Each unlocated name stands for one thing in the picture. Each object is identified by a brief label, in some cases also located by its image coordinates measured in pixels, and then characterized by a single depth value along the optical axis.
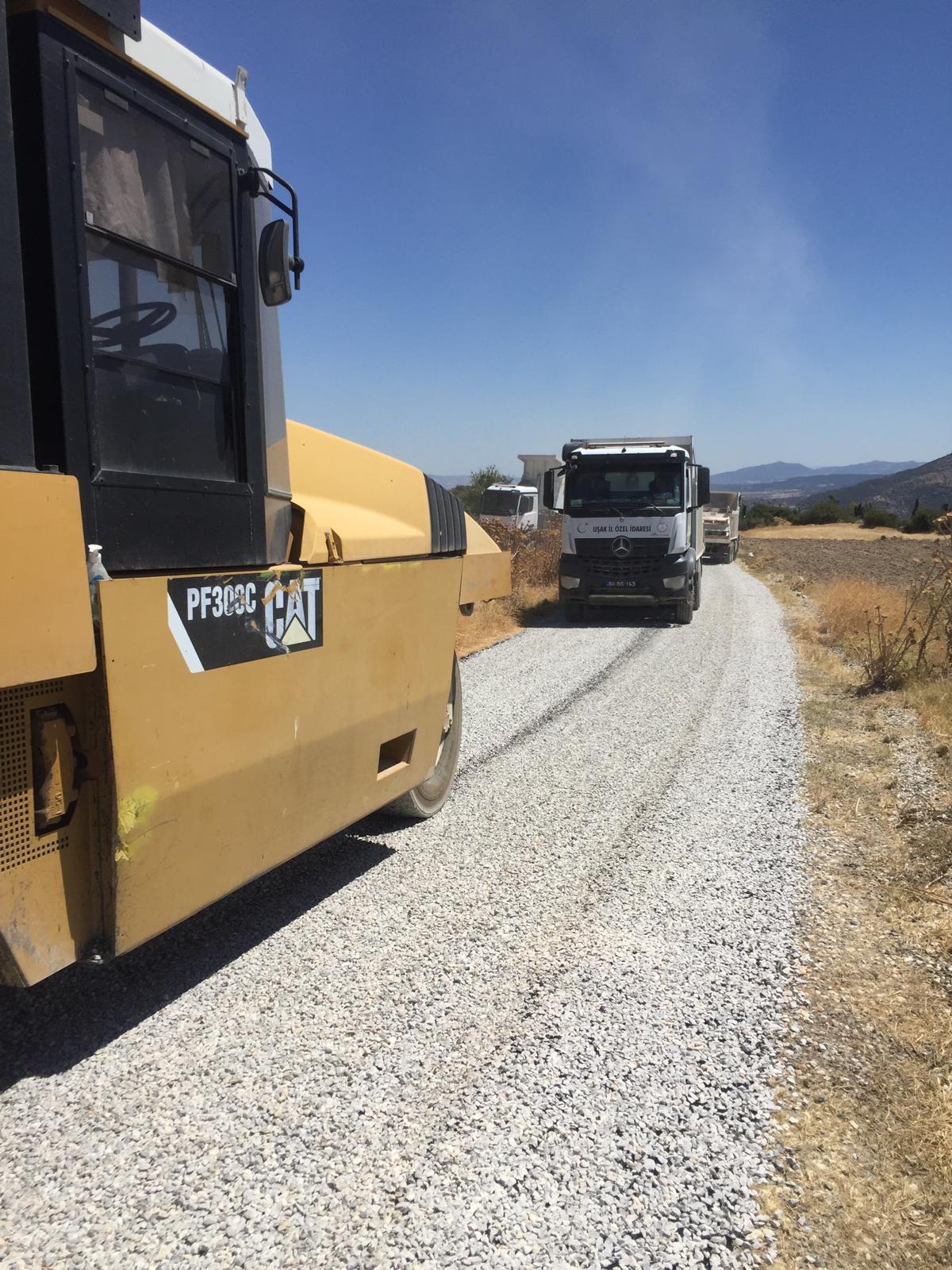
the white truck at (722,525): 29.31
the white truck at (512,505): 29.89
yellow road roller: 2.18
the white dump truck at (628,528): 13.80
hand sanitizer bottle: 2.27
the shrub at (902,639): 8.35
